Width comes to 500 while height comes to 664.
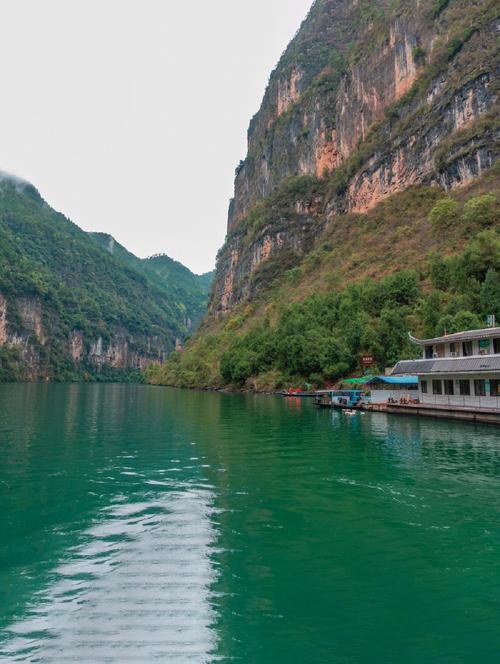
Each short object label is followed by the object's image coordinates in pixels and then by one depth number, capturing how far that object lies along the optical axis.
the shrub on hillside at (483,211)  76.06
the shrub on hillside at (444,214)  86.31
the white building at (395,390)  52.97
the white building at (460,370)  39.91
